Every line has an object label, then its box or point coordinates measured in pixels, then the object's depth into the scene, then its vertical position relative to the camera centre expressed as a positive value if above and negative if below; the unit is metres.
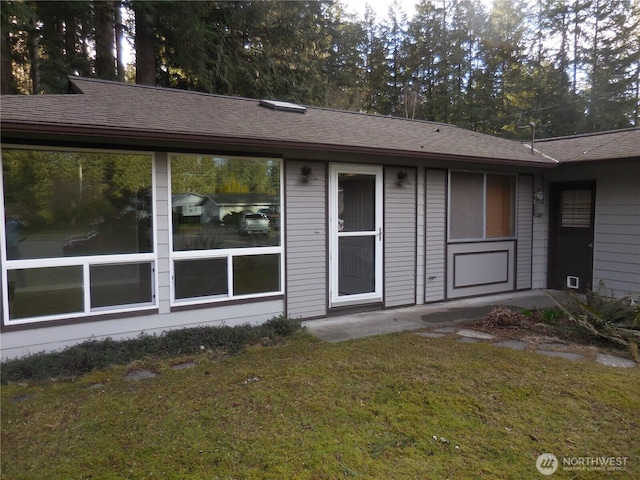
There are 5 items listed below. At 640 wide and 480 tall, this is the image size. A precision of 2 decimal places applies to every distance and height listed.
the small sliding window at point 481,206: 7.18 +0.23
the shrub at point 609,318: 4.85 -1.17
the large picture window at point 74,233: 4.17 -0.14
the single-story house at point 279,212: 4.29 +0.08
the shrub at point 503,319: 5.58 -1.29
